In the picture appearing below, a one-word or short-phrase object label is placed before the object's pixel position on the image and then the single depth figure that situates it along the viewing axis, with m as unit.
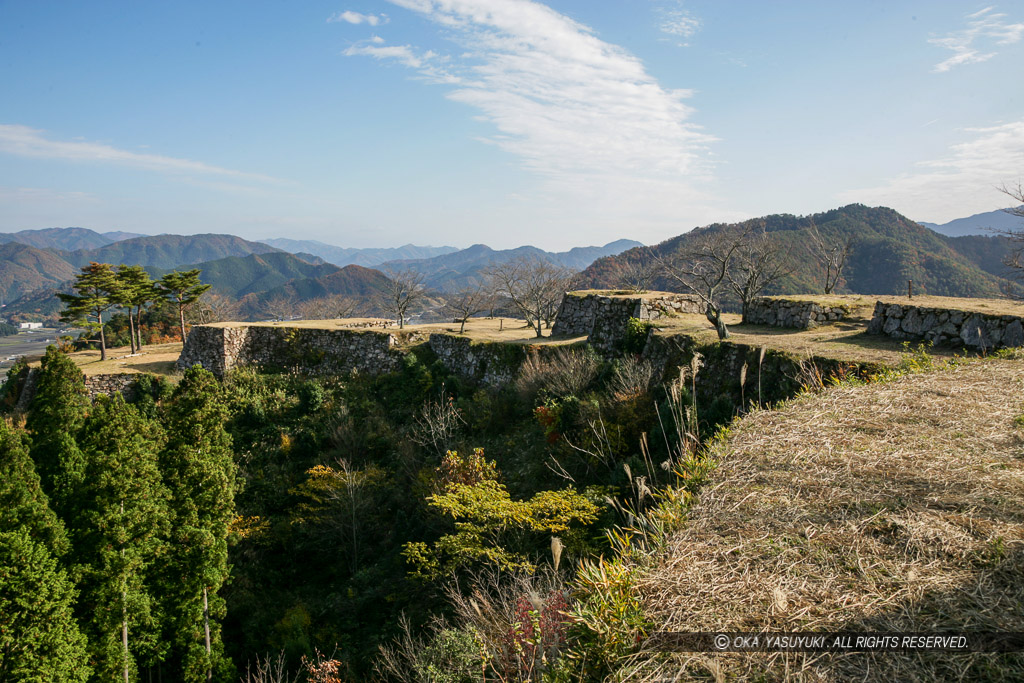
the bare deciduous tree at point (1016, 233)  13.42
